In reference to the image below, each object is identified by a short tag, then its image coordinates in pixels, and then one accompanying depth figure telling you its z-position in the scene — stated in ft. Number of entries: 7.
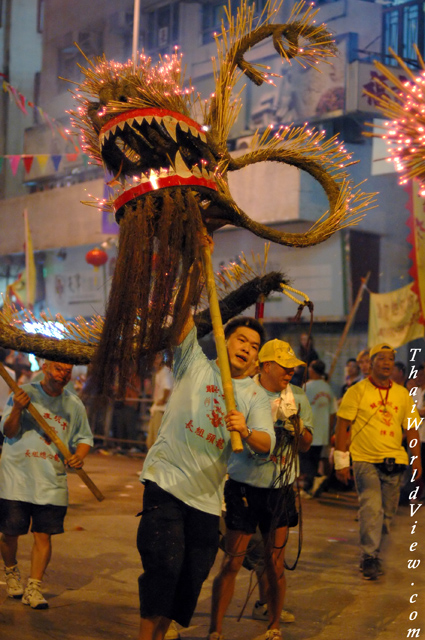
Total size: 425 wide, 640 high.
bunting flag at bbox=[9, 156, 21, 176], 49.91
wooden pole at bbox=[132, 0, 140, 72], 44.95
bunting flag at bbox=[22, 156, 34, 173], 53.31
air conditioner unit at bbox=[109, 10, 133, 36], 71.92
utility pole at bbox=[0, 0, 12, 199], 83.30
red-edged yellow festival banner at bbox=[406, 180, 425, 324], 35.99
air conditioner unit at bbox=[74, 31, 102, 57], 75.05
